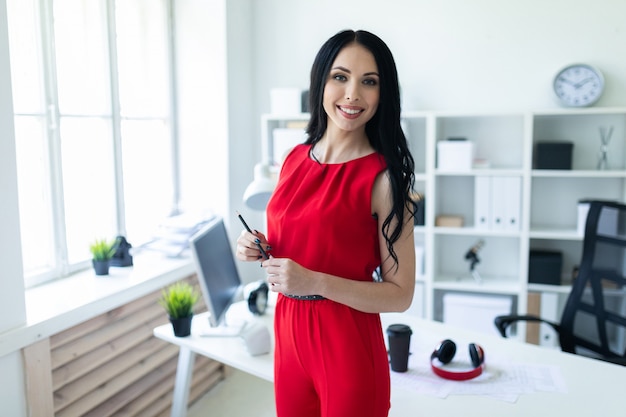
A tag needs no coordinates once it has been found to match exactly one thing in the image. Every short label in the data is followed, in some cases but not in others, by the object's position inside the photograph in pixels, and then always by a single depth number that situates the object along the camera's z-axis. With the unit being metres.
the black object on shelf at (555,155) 3.21
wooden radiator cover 2.10
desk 1.66
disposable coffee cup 1.86
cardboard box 3.44
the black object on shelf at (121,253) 2.81
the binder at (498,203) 3.28
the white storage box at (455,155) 3.30
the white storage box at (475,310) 3.36
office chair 2.41
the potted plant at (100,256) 2.69
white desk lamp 2.21
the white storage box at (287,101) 3.54
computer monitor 2.02
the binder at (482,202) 3.30
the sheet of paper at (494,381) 1.76
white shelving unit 3.27
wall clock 3.19
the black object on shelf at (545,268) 3.30
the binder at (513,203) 3.25
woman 1.40
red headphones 1.83
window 2.46
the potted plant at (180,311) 2.16
